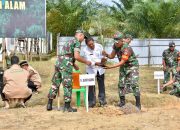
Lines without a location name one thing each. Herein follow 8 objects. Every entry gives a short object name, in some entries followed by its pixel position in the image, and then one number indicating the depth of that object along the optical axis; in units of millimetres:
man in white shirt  10078
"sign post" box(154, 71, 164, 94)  12570
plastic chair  9711
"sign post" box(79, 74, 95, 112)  9234
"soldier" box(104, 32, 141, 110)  9703
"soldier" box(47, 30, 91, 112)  9203
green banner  14422
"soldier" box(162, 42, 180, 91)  14023
